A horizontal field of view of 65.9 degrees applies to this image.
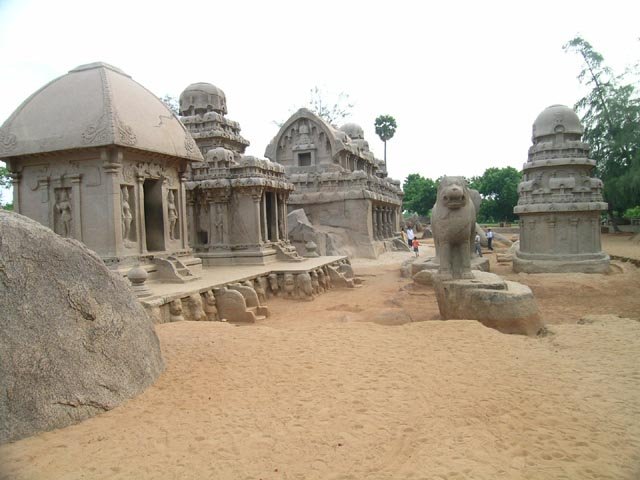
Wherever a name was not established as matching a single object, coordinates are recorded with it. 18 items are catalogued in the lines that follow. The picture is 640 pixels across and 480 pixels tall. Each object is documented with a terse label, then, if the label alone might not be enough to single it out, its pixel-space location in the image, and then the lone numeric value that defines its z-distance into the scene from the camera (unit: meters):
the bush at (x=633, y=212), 41.86
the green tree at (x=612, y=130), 28.19
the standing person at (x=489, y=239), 27.12
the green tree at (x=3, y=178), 28.15
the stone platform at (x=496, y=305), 7.37
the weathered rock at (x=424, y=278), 13.93
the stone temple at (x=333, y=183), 22.61
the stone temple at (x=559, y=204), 15.88
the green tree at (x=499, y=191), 49.16
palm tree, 55.25
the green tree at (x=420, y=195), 54.94
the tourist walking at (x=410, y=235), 24.80
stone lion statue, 8.52
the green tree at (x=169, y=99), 35.84
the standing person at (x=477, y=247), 20.19
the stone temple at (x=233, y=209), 14.78
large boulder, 3.70
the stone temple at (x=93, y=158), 9.95
